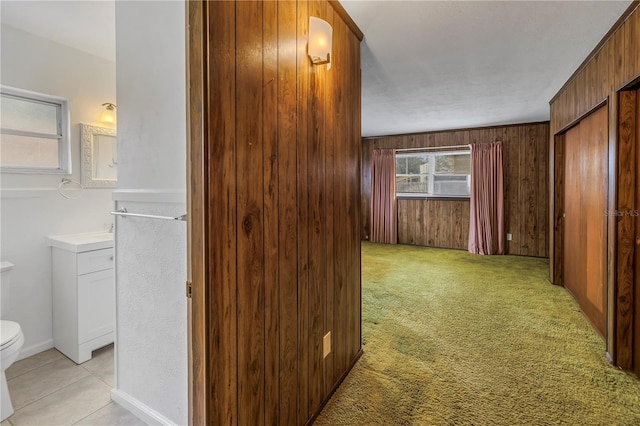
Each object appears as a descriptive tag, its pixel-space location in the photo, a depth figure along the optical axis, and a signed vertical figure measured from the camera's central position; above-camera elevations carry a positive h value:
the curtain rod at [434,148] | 5.78 +1.02
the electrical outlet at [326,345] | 1.69 -0.78
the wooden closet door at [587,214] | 2.55 -0.12
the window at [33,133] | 2.28 +0.54
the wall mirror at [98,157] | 2.65 +0.40
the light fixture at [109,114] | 2.78 +0.79
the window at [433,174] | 5.90 +0.54
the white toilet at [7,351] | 1.68 -0.81
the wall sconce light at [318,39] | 1.47 +0.76
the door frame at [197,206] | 0.98 -0.01
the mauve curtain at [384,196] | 6.34 +0.12
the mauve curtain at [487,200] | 5.41 +0.02
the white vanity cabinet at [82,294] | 2.22 -0.67
